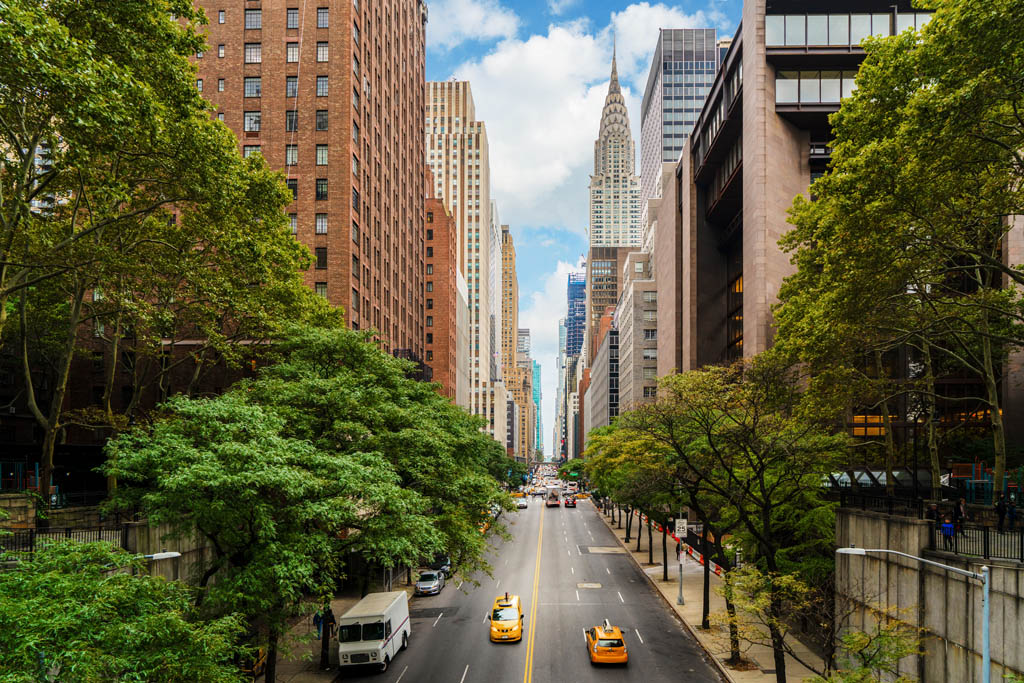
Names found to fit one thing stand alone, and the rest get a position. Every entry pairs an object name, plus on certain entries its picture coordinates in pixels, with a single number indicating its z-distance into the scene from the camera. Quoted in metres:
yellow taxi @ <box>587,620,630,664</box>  24.91
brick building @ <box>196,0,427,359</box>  54.12
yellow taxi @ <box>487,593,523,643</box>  28.19
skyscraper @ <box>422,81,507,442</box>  174.00
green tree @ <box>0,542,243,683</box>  9.59
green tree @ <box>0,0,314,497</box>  15.02
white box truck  23.89
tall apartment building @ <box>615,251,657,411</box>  106.31
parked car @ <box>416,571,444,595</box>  38.34
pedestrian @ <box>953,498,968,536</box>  19.25
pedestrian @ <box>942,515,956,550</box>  18.05
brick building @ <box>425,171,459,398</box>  110.50
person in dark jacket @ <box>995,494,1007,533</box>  18.75
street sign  36.28
